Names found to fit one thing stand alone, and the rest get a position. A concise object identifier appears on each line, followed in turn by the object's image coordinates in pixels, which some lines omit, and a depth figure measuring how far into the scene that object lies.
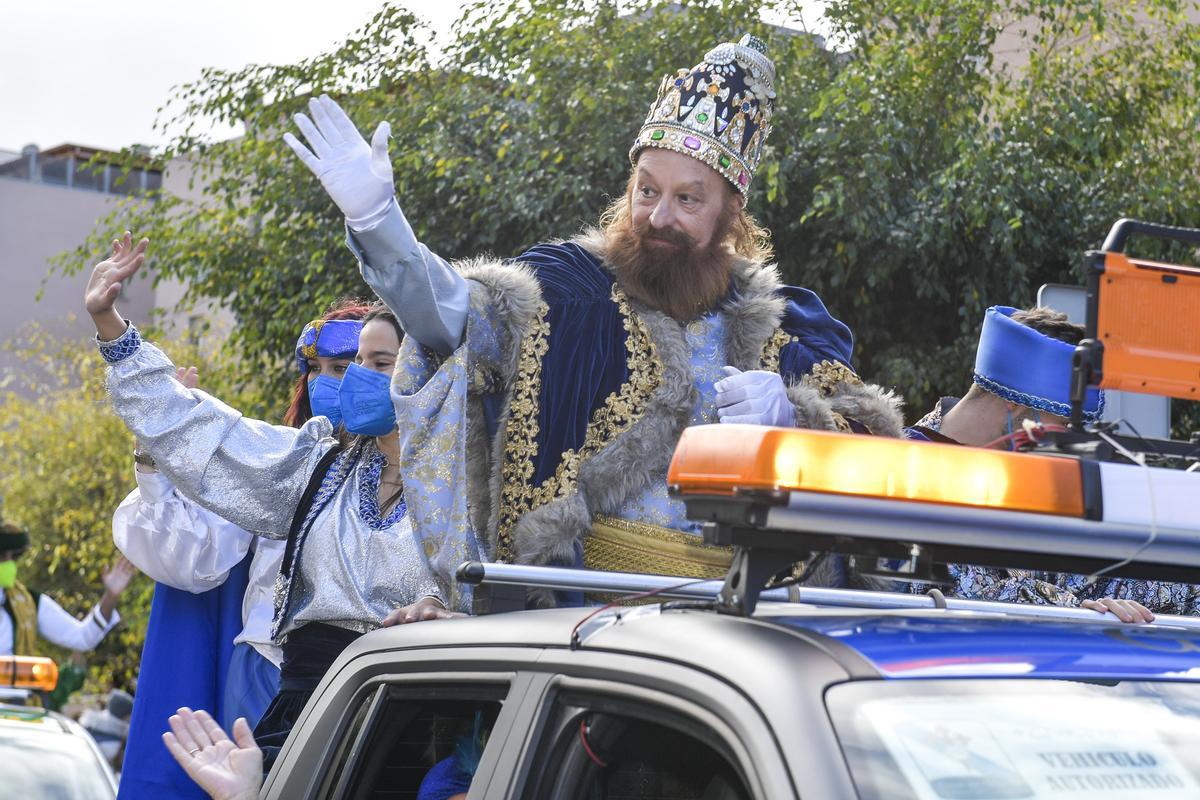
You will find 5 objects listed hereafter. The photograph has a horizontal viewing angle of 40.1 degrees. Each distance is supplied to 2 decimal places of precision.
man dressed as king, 3.39
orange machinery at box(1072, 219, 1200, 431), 2.04
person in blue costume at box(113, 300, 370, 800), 4.45
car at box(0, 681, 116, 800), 4.78
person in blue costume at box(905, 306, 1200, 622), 3.90
